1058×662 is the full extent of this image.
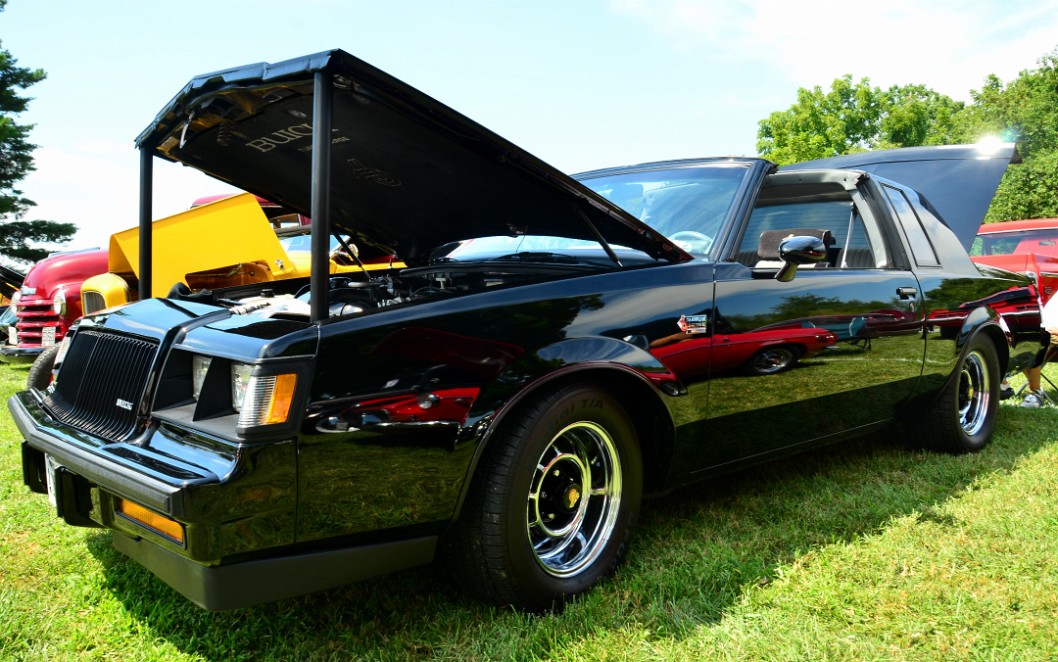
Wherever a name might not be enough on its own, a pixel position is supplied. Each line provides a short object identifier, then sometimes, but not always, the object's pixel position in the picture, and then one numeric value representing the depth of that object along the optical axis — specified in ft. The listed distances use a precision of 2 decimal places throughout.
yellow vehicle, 19.69
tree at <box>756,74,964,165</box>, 126.00
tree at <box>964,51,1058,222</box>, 98.48
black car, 6.39
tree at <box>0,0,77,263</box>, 104.17
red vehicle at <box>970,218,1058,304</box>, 27.07
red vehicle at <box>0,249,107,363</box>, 23.81
